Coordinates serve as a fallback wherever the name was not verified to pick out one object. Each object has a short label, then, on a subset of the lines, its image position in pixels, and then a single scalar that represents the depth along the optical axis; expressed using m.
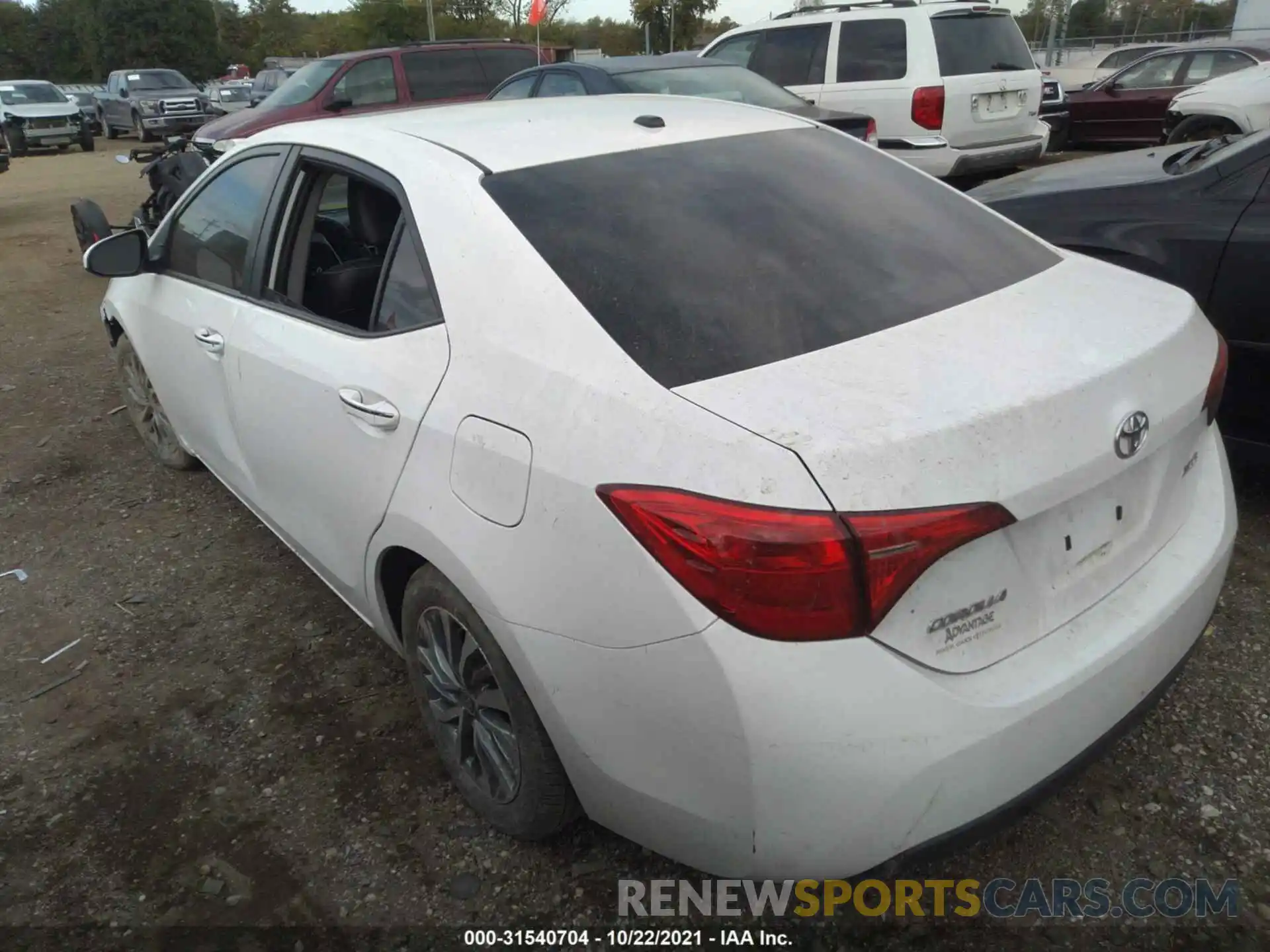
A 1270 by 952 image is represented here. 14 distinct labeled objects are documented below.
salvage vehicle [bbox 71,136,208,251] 8.33
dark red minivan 10.69
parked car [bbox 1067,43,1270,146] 12.19
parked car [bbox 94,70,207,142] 21.98
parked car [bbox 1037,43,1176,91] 19.66
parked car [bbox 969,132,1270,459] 3.25
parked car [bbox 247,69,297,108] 19.38
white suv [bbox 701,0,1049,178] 8.61
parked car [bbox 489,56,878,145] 7.95
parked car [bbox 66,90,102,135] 28.56
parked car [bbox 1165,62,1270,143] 8.99
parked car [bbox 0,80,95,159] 21.25
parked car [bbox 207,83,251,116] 22.97
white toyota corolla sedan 1.57
